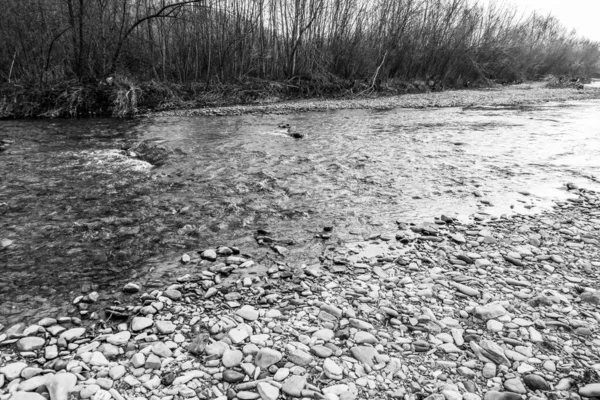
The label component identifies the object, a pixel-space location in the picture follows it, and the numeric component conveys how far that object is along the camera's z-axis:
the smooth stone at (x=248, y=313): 3.19
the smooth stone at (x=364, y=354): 2.66
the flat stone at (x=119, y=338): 2.83
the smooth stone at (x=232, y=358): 2.62
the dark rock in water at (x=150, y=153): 8.52
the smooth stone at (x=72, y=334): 2.89
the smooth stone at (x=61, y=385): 2.29
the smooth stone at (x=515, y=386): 2.38
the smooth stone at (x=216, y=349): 2.72
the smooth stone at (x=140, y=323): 3.02
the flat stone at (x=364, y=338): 2.88
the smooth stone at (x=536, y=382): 2.39
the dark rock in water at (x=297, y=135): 11.45
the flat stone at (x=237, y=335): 2.88
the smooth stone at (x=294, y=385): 2.37
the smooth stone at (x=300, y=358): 2.65
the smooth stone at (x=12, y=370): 2.47
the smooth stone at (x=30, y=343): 2.76
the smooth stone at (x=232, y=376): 2.48
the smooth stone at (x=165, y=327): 2.97
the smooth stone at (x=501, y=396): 2.31
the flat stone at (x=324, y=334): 2.93
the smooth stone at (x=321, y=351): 2.74
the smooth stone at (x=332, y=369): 2.53
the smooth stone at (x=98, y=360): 2.60
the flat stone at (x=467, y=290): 3.50
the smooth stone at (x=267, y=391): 2.33
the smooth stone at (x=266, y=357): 2.62
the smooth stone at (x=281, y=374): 2.49
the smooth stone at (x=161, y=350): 2.70
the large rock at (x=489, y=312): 3.15
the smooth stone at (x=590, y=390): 2.31
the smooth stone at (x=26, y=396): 2.27
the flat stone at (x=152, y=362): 2.58
